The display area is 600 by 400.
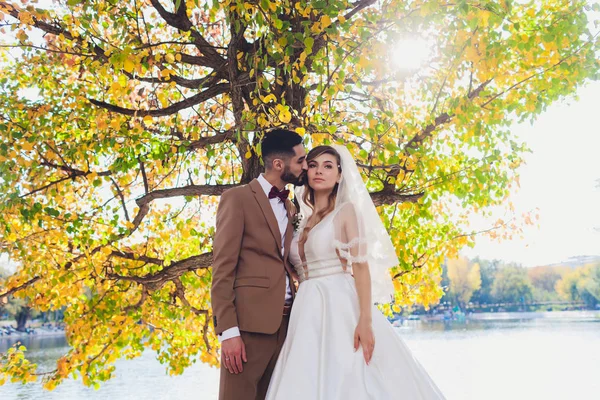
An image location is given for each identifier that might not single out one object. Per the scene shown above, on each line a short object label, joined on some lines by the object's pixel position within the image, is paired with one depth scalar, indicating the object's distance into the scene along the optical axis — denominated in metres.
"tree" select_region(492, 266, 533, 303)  80.19
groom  2.92
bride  2.93
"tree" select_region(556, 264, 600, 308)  78.81
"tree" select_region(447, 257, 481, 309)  74.19
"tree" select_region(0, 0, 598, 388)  4.42
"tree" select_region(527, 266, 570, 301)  87.06
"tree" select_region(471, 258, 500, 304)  82.19
